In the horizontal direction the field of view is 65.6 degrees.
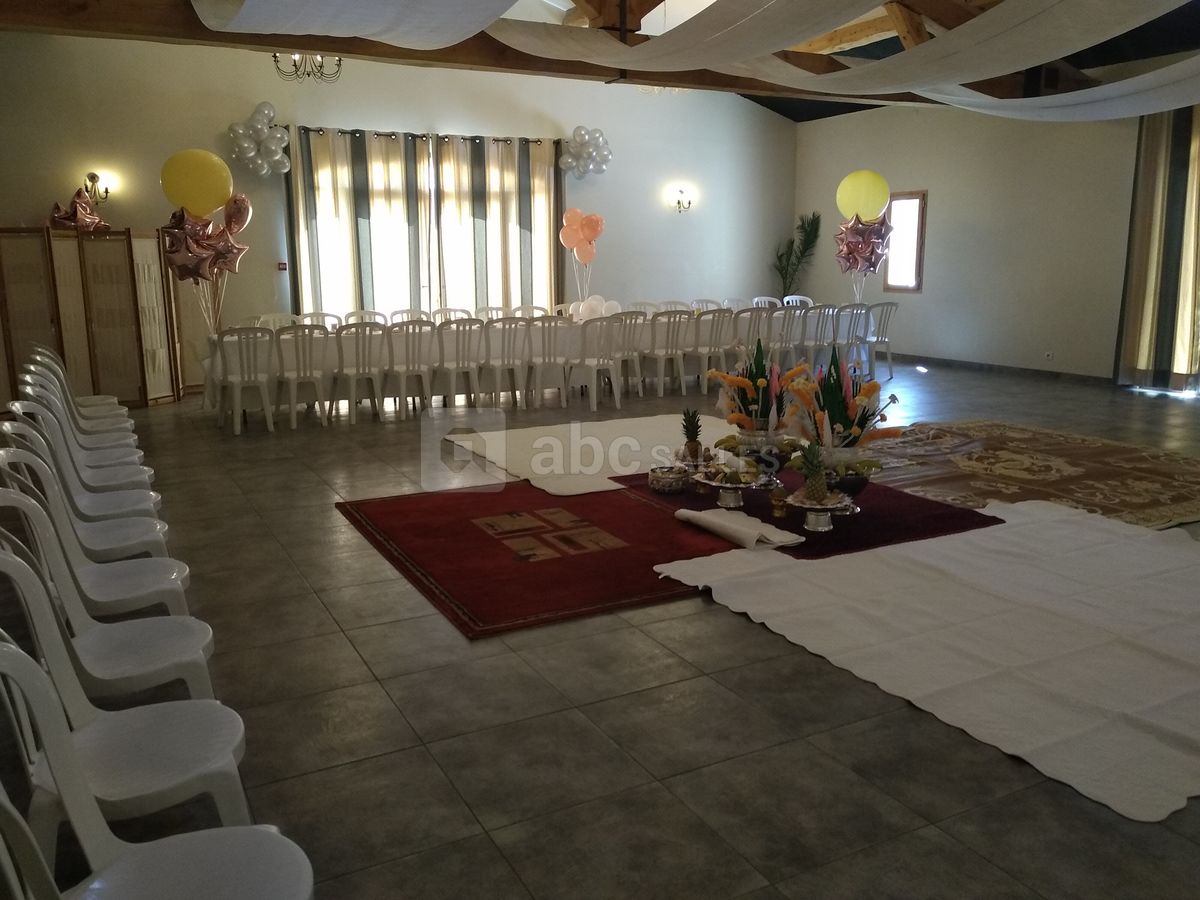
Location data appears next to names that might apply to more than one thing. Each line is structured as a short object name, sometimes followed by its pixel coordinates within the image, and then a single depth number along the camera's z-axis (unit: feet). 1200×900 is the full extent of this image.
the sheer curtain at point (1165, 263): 29.12
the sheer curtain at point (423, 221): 34.65
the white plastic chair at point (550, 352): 27.73
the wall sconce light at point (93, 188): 30.42
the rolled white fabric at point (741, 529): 14.19
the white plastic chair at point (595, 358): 27.96
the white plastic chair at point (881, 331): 32.70
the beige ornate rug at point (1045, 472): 16.61
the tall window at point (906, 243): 38.73
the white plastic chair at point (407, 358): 26.27
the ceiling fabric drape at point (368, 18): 15.26
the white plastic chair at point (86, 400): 16.12
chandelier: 29.45
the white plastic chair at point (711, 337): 30.60
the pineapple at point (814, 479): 14.40
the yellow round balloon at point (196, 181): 25.94
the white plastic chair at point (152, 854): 4.55
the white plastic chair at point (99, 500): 10.78
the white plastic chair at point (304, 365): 24.97
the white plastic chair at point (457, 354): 26.71
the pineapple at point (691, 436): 16.92
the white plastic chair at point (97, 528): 8.02
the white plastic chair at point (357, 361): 25.66
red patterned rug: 12.26
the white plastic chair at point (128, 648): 6.98
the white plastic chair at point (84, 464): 10.47
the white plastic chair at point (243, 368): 24.25
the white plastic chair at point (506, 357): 27.43
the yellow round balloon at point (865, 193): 32.81
